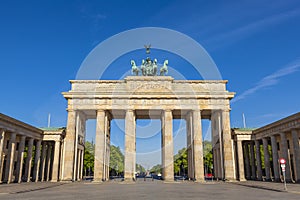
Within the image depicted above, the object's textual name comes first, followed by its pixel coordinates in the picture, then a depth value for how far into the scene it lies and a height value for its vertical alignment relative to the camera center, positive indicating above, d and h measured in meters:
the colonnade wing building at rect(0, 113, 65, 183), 40.62 +2.22
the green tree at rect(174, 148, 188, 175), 95.03 -1.57
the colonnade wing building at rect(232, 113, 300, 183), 38.69 +2.48
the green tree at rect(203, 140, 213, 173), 87.06 -0.32
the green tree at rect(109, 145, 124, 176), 105.18 -1.94
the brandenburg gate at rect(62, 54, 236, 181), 48.88 +9.22
